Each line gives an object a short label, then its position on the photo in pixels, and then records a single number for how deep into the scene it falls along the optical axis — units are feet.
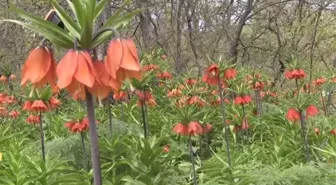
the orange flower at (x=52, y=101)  11.76
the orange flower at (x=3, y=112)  17.48
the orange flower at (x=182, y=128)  10.26
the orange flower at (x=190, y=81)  17.53
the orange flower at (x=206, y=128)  11.98
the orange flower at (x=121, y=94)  14.71
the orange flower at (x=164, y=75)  19.69
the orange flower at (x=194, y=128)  10.12
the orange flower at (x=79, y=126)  11.57
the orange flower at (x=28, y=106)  10.90
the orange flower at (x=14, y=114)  18.22
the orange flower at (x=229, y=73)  12.31
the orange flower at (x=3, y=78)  21.42
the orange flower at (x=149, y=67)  18.50
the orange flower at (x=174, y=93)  17.40
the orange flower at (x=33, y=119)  14.48
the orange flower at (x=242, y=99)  13.75
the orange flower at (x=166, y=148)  12.12
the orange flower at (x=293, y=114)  11.43
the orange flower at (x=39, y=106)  10.84
